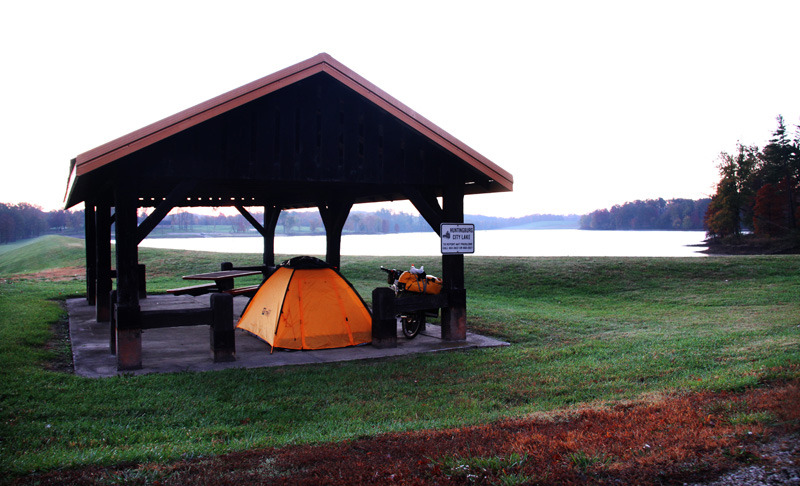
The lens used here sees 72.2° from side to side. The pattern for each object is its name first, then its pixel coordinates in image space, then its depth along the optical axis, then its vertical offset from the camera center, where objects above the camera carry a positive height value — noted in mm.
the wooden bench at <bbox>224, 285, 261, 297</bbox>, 11977 -1151
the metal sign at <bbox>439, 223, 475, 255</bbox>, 9508 -37
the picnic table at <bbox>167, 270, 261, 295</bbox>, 12148 -970
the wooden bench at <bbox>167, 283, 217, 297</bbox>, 12477 -1139
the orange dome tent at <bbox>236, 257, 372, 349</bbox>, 9375 -1263
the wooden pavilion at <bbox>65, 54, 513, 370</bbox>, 7770 +1289
